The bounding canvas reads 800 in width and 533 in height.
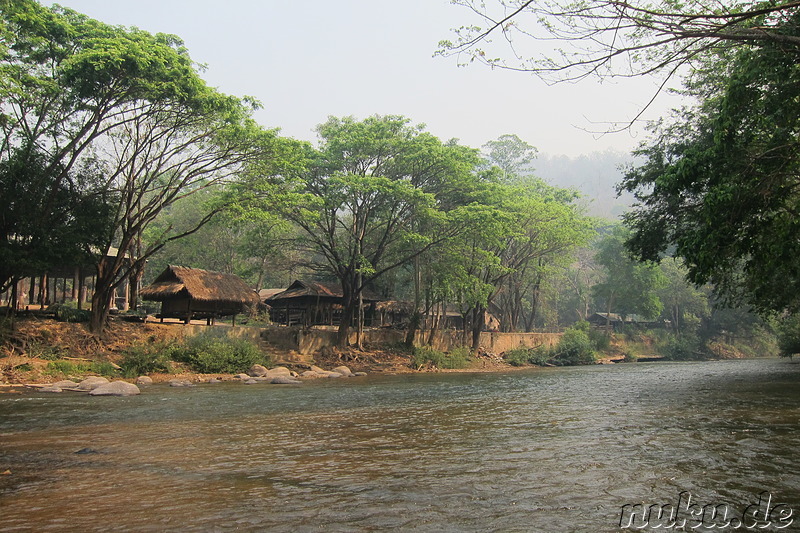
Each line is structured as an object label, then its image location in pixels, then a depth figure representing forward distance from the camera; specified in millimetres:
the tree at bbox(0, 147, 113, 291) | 18266
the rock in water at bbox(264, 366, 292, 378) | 21656
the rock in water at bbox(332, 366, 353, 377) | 24719
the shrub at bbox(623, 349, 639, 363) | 43978
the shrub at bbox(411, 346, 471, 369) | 30528
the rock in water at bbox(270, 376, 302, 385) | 19873
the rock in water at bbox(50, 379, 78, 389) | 15600
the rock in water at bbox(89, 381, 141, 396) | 14469
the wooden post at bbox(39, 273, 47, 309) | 24225
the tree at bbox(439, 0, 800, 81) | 5488
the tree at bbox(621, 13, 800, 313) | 7551
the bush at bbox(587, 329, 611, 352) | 44719
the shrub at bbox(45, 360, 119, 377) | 17594
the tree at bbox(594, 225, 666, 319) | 49531
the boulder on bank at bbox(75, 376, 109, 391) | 15430
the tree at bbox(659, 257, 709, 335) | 50562
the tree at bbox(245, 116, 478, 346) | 26375
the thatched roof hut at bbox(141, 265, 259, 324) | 25422
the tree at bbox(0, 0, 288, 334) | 16859
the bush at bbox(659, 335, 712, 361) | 47156
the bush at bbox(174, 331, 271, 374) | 21312
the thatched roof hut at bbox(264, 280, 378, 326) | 33656
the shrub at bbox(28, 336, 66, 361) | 18219
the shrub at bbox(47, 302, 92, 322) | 20531
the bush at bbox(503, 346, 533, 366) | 36000
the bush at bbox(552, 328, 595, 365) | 38656
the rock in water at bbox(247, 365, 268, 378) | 21920
